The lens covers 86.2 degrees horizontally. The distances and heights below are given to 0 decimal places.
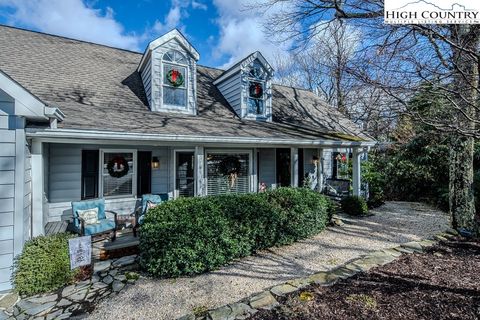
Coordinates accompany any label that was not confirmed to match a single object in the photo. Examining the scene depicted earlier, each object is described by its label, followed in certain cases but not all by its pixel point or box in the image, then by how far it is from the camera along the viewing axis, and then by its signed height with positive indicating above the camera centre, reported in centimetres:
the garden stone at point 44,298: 401 -209
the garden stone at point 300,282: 417 -196
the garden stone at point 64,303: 387 -208
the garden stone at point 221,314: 338 -200
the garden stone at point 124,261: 518 -198
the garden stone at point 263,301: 364 -199
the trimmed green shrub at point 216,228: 458 -129
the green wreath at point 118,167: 776 -3
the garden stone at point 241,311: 344 -200
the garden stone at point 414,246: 592 -195
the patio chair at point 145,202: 685 -109
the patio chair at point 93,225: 606 -140
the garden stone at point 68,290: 417 -207
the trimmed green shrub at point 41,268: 421 -170
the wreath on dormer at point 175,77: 897 +310
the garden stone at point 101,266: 496 -198
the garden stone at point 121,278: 456 -202
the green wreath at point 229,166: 990 -4
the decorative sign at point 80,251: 420 -142
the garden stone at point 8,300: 388 -209
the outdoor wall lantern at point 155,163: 838 +8
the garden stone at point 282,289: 395 -197
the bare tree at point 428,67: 511 +201
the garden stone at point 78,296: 401 -207
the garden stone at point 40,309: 369 -210
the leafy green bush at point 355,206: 926 -153
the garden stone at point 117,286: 425 -204
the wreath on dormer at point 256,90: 1081 +317
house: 451 +91
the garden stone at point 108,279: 454 -204
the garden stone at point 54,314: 358 -210
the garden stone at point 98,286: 434 -206
